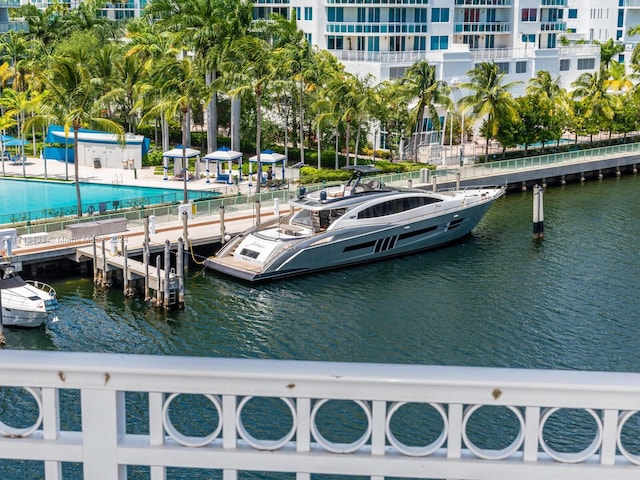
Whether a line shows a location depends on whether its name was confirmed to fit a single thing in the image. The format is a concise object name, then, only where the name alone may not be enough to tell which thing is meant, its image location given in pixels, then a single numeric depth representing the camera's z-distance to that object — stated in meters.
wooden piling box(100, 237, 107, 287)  39.06
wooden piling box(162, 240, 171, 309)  36.31
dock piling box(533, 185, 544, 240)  47.78
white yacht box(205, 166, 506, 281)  41.34
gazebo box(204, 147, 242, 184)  58.47
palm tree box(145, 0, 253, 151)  62.03
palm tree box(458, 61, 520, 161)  67.75
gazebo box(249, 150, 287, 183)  58.05
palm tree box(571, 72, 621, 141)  75.19
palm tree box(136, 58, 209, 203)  54.45
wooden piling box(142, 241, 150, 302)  37.34
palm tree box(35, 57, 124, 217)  46.09
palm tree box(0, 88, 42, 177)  62.19
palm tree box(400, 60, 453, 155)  65.56
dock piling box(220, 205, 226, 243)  44.41
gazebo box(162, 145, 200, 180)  59.19
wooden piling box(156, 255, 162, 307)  36.47
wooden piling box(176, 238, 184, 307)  36.72
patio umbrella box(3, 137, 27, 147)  64.35
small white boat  33.75
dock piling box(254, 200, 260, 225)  45.03
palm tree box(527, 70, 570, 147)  71.56
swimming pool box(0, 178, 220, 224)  47.78
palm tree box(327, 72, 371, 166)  60.41
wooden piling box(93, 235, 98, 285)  39.53
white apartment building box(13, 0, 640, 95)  76.31
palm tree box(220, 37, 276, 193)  54.56
